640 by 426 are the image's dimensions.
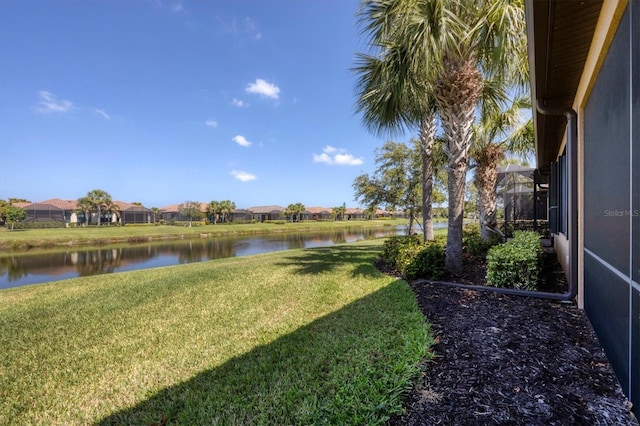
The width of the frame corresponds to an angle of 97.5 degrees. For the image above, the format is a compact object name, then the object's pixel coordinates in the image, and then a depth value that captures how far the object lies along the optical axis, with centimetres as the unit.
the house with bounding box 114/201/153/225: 4978
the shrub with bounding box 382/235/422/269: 722
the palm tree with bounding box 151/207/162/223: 5538
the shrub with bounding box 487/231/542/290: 412
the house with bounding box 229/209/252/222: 6074
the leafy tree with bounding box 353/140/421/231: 1373
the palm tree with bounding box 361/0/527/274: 450
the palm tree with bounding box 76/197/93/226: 4147
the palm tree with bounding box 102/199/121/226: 4414
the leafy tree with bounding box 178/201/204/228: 4900
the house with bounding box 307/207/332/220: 7448
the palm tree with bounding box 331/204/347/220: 6946
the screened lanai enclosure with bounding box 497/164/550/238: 862
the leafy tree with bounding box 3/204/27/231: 3234
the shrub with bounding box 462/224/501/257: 707
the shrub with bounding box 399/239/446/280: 547
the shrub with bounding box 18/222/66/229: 3391
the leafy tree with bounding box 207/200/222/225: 5156
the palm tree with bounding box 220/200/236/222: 5259
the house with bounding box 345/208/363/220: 7781
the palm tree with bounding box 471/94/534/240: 909
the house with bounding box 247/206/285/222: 6625
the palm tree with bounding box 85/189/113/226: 4181
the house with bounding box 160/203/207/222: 5701
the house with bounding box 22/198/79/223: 4453
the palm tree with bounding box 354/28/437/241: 554
